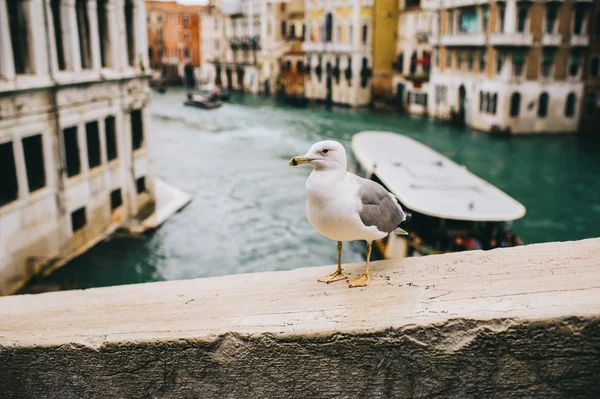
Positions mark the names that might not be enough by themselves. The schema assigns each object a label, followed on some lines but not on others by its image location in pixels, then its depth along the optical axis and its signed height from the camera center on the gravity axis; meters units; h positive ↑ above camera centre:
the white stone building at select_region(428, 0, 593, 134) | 25.34 -0.52
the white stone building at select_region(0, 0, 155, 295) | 9.75 -1.41
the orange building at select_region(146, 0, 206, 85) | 61.66 +1.56
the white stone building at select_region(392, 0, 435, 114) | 33.94 -0.33
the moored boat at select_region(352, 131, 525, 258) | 10.52 -2.74
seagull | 2.31 -0.56
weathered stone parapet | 1.43 -0.75
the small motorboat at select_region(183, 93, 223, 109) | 38.53 -3.33
